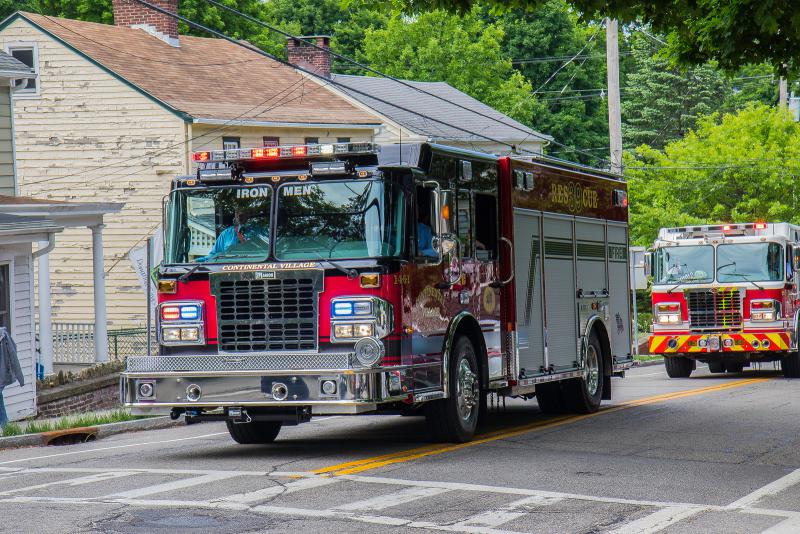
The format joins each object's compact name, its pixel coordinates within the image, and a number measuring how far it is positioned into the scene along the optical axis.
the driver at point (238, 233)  12.68
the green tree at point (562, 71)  69.06
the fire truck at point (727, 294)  25.08
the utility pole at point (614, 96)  30.82
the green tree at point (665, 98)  65.56
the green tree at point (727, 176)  43.91
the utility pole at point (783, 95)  49.04
